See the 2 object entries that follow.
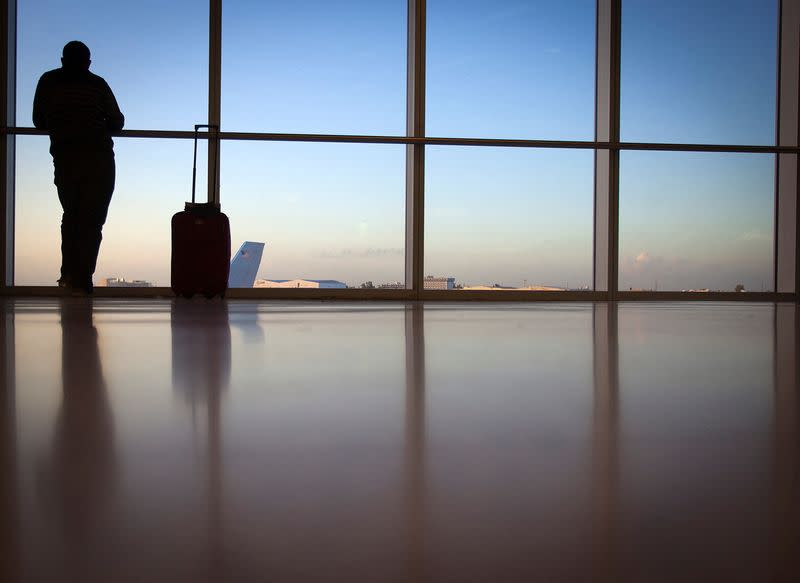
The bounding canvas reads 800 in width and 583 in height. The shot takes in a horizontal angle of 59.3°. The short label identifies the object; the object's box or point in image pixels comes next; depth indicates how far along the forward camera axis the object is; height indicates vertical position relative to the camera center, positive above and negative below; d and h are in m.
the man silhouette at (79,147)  3.76 +0.77
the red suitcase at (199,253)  3.92 +0.19
